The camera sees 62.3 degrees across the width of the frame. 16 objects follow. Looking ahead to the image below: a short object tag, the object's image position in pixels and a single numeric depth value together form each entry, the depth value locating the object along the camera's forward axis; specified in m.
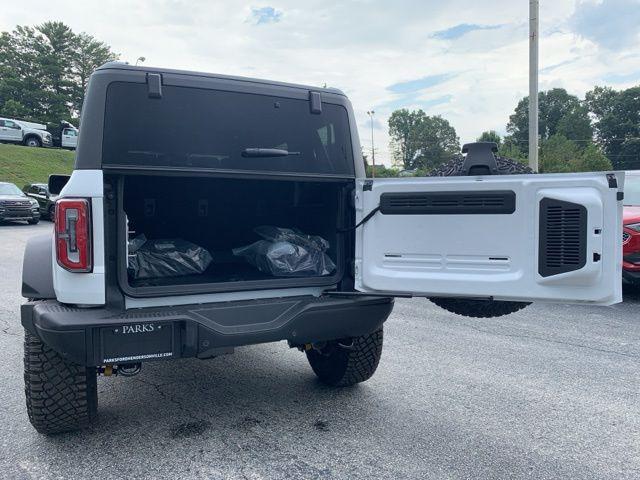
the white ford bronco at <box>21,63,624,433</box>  2.74
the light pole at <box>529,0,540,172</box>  11.60
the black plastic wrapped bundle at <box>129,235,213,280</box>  3.58
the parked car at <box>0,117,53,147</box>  30.58
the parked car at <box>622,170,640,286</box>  6.98
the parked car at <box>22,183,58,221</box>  21.12
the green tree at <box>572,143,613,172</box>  40.06
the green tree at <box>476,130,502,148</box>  60.53
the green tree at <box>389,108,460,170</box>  97.69
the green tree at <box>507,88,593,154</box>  72.00
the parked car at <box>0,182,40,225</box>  18.77
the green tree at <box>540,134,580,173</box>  39.78
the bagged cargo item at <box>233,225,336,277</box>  3.70
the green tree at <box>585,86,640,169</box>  66.81
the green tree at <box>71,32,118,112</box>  55.69
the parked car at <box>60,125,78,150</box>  30.88
